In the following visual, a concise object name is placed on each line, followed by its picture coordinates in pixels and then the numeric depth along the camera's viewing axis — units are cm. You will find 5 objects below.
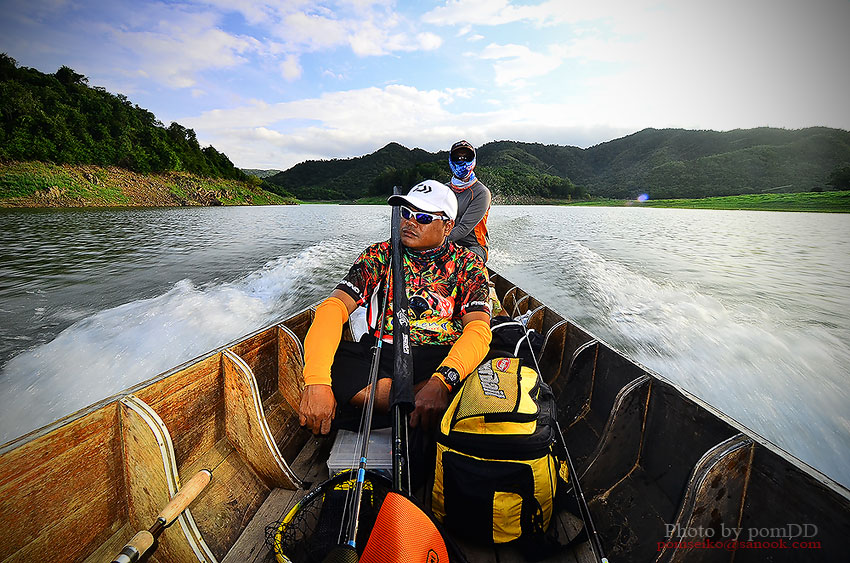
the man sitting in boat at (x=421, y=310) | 226
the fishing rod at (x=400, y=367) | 174
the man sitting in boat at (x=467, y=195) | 512
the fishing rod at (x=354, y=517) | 109
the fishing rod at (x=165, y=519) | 115
